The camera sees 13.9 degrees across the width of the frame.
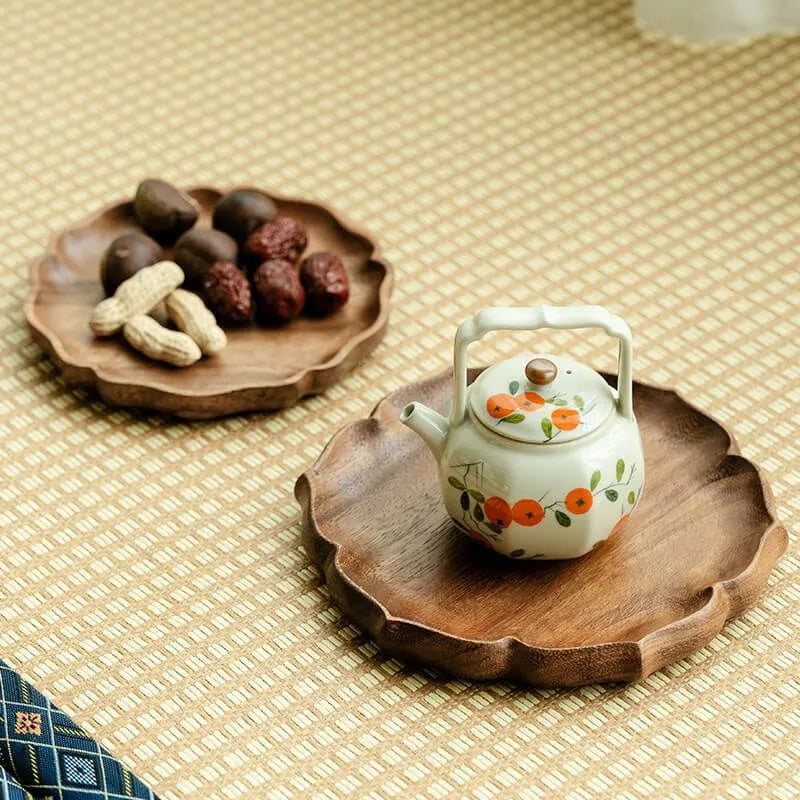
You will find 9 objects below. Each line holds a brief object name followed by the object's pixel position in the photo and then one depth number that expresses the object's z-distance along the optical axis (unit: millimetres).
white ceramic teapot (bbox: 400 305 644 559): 1240
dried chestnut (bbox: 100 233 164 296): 1395
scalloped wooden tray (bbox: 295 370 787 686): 1241
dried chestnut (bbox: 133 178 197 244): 1421
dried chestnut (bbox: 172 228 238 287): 1397
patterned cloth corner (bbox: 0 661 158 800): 1209
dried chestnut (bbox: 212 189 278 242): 1416
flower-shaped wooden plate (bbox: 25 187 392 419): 1359
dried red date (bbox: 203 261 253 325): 1384
